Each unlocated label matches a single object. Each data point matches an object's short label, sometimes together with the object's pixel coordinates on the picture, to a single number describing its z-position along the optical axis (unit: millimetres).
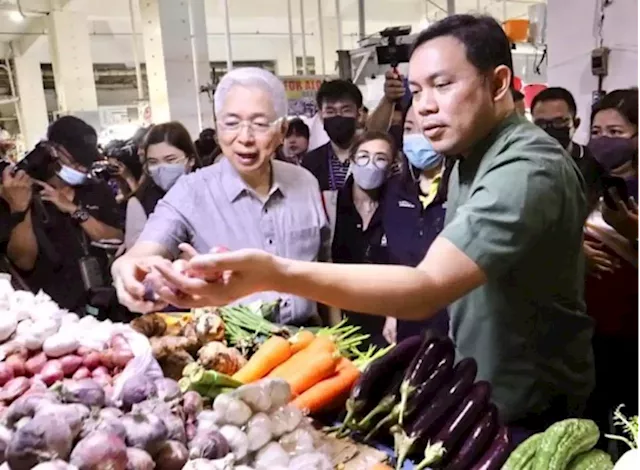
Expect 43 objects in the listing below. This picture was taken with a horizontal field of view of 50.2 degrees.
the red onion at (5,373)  1535
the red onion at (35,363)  1589
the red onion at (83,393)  1234
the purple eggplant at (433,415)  1345
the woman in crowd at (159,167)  3719
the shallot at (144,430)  1137
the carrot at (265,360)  1710
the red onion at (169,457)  1161
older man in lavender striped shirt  2211
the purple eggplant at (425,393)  1401
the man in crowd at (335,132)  3727
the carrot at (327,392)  1604
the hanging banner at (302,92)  6461
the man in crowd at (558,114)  3561
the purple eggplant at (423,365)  1414
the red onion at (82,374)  1559
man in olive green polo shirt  1262
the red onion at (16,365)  1566
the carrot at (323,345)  1770
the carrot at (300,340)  1831
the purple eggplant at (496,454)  1261
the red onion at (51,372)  1544
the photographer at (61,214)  2943
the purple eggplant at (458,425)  1294
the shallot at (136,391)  1346
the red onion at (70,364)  1596
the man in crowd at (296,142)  4544
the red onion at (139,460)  1084
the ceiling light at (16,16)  10022
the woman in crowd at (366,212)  3105
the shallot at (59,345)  1621
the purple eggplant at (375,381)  1495
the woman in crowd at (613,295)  2260
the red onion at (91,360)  1601
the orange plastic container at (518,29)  7820
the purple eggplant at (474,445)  1280
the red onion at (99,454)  1050
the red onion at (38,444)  1061
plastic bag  1417
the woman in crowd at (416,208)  2686
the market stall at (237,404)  1137
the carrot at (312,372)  1646
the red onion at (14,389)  1451
